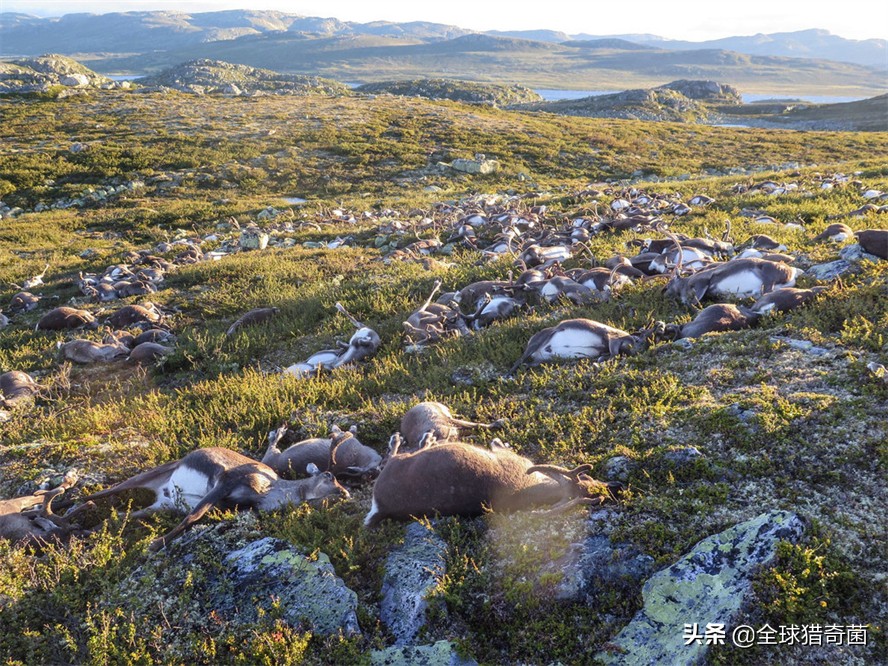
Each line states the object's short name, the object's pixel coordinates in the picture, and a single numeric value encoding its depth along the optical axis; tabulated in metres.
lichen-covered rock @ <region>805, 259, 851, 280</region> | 7.44
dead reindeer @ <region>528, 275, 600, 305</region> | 8.17
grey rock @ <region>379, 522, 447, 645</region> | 3.16
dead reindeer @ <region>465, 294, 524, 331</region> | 8.20
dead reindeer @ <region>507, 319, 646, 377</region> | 6.14
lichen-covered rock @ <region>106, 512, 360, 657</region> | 3.20
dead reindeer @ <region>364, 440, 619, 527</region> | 3.71
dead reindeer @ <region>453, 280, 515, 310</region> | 8.95
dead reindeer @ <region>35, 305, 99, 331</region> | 10.21
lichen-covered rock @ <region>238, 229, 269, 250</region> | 17.07
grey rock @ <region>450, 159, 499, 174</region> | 29.89
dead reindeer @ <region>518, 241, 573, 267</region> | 10.93
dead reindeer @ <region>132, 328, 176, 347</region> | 9.20
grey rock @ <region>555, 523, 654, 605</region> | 3.16
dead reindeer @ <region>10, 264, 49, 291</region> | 13.41
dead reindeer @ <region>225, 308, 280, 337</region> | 9.55
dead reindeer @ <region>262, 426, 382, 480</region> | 4.58
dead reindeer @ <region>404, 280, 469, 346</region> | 7.77
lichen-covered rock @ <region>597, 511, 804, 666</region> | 2.79
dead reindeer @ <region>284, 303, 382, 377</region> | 7.46
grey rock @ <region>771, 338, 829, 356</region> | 5.27
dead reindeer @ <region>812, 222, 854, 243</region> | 9.55
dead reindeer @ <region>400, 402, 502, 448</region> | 4.54
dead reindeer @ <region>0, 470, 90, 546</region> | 4.02
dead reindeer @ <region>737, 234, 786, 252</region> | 9.66
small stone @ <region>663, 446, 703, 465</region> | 3.92
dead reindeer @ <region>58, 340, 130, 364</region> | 8.62
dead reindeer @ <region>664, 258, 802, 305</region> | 7.19
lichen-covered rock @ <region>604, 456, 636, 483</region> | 3.94
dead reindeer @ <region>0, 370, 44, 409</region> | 6.84
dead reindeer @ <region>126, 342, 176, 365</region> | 8.52
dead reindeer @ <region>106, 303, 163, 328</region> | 10.15
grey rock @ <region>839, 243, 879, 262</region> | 7.76
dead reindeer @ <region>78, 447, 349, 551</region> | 4.18
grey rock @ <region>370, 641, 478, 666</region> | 2.91
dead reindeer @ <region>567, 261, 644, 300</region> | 8.28
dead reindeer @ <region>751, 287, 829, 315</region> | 6.42
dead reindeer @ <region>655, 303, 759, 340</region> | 6.20
